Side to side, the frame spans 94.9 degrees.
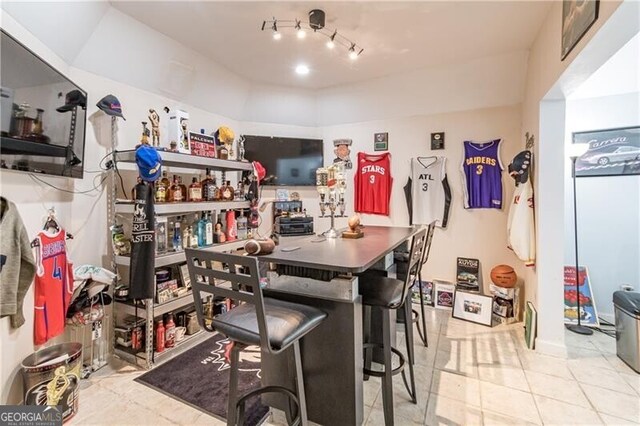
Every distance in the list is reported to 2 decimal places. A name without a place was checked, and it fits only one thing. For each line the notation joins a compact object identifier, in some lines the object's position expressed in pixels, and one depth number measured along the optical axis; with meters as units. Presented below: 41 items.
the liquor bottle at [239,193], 3.37
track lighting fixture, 2.48
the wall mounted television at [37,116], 1.50
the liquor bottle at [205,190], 2.97
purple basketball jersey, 3.47
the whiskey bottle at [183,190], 2.74
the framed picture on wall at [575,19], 1.59
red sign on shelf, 2.83
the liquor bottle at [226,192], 3.15
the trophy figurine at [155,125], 2.57
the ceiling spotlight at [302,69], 3.57
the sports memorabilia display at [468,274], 3.57
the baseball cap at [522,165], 2.76
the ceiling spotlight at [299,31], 2.65
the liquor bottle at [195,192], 2.83
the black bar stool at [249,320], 1.14
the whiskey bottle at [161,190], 2.49
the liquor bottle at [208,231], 2.94
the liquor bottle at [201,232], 2.90
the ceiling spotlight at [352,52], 2.98
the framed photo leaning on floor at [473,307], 3.20
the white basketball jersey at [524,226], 2.73
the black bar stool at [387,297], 1.58
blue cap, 2.20
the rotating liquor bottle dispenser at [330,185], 2.25
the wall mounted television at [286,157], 4.25
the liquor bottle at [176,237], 2.70
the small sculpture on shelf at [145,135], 2.50
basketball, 3.22
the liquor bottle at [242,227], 3.37
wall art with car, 2.87
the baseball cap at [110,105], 2.28
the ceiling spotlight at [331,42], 2.75
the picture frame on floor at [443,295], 3.60
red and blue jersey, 1.85
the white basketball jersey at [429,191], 3.77
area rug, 1.92
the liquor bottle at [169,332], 2.52
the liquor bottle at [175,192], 2.64
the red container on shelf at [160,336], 2.45
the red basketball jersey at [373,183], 4.11
